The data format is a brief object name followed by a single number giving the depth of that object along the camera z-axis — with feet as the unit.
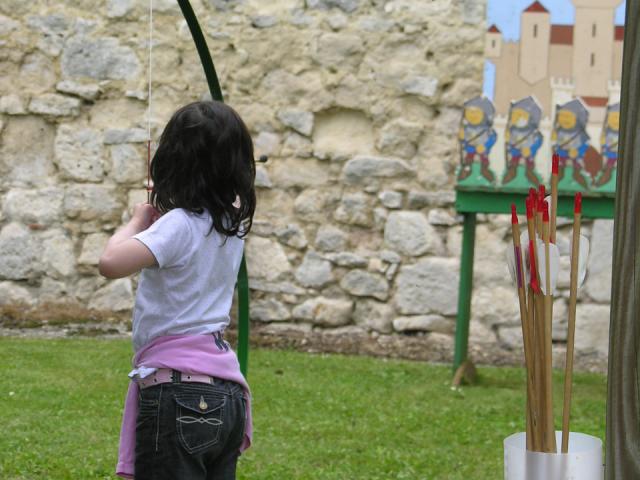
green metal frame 31.89
